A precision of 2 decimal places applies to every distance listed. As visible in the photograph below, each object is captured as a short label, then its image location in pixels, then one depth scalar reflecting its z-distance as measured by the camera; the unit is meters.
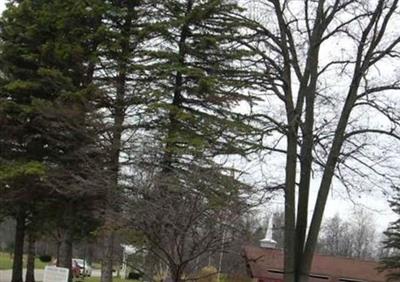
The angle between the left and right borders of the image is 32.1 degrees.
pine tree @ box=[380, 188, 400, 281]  38.47
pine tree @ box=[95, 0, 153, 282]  23.91
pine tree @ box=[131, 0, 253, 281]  21.13
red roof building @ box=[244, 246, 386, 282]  43.03
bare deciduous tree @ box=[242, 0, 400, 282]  22.28
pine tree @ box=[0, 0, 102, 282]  23.77
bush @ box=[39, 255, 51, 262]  74.62
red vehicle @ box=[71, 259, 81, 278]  52.94
